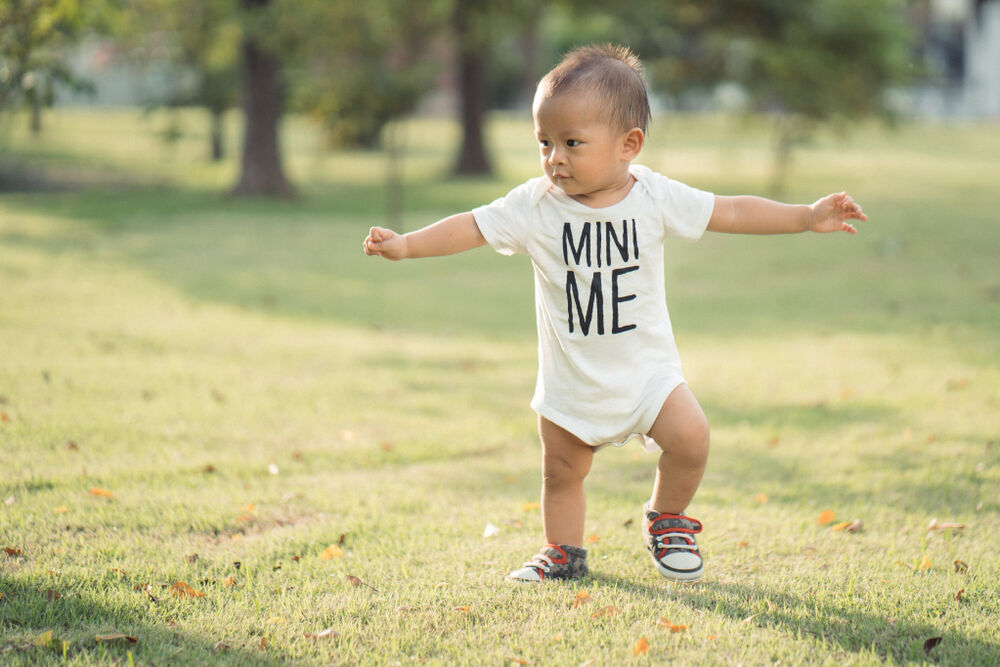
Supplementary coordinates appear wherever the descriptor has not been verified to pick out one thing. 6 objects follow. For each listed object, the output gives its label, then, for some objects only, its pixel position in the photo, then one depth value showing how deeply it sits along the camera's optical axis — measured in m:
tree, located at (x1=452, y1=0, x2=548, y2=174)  20.11
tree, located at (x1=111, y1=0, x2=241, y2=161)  19.33
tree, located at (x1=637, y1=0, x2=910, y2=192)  20.41
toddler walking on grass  3.11
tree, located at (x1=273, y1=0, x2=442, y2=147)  16.30
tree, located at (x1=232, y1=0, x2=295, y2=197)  19.47
